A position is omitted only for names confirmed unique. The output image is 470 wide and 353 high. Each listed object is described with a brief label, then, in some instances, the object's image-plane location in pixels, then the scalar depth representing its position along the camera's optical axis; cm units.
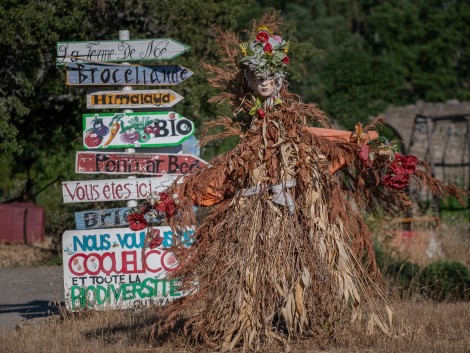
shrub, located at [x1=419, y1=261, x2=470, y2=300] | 1748
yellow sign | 1582
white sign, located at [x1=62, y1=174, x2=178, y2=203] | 1576
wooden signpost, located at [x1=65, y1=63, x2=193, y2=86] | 1577
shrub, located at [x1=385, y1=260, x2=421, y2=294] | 1752
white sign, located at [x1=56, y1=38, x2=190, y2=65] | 1566
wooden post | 1601
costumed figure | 1127
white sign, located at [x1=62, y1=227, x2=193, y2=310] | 1573
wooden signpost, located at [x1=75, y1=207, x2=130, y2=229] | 1577
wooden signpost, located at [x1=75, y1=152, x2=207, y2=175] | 1577
